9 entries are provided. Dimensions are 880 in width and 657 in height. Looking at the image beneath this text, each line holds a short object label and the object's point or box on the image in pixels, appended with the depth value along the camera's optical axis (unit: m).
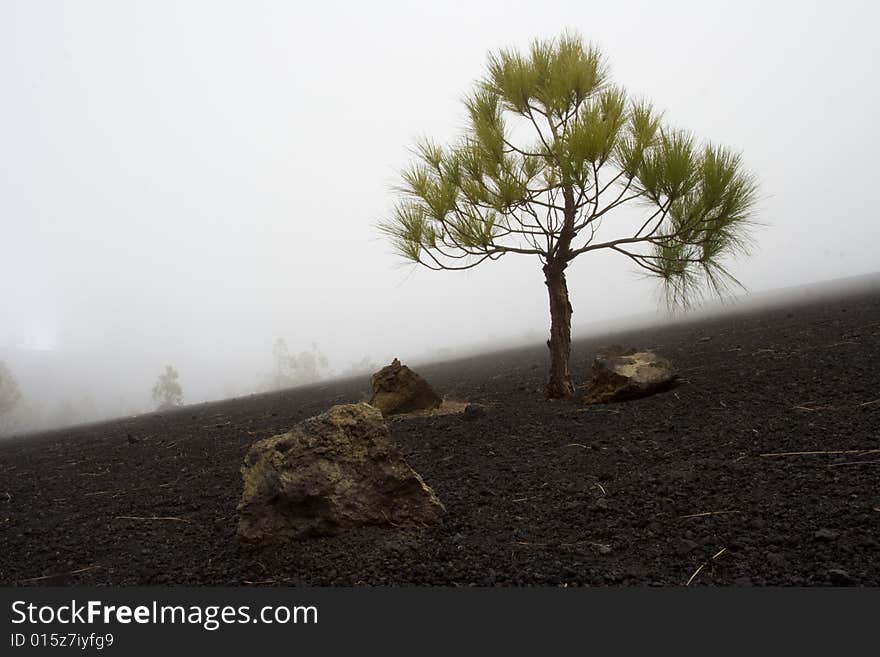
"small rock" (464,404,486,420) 4.09
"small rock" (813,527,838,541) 1.66
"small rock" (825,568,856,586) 1.43
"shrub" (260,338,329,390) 17.17
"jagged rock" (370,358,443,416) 4.96
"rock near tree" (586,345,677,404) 4.04
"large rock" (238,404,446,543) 2.12
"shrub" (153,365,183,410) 14.73
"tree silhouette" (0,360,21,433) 12.42
